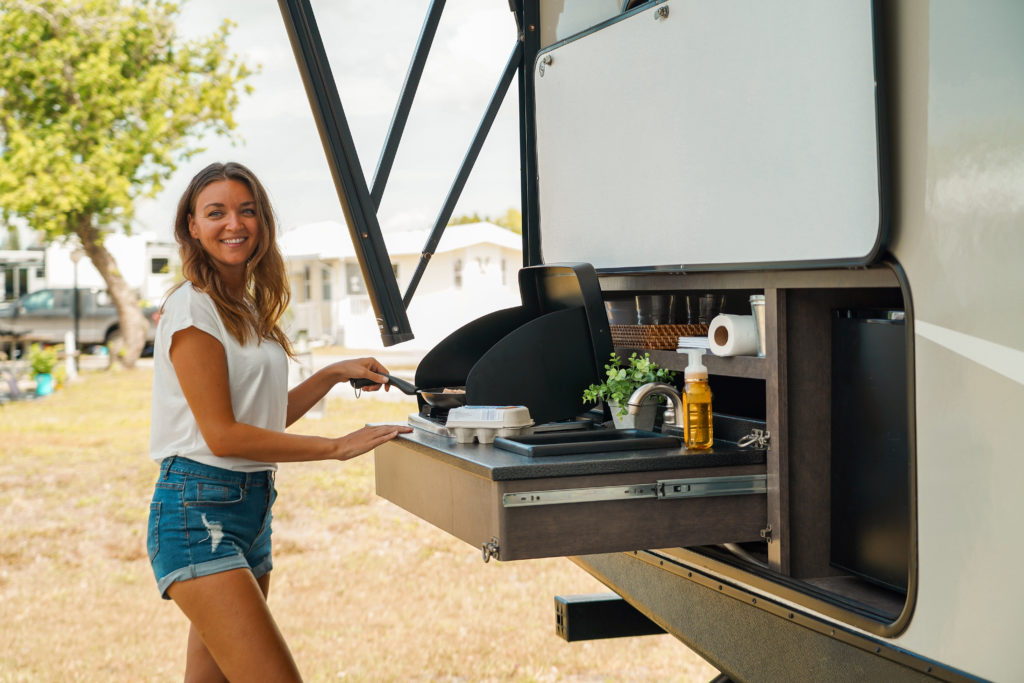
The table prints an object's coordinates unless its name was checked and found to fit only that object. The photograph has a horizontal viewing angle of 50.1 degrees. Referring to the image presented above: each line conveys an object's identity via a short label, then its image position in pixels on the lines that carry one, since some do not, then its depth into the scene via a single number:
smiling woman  2.34
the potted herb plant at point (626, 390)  2.48
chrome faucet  2.44
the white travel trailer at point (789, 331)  1.70
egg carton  2.34
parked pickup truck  20.80
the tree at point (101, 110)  17.06
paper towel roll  2.28
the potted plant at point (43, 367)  13.45
